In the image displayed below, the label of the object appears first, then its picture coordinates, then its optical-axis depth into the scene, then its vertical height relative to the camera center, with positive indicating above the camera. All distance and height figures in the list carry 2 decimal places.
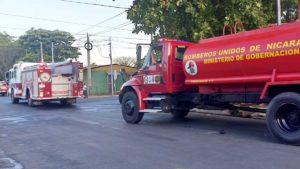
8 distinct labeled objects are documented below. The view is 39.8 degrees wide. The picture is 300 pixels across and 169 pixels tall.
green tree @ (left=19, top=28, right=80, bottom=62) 67.19 +7.92
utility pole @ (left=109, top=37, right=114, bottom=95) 39.96 +1.07
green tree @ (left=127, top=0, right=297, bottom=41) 13.83 +2.41
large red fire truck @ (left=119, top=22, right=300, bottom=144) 8.81 +0.21
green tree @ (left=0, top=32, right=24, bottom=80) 68.69 +5.93
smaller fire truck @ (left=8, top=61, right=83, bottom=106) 22.48 +0.34
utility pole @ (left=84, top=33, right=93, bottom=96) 39.22 +3.34
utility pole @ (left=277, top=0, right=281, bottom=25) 13.84 +2.38
